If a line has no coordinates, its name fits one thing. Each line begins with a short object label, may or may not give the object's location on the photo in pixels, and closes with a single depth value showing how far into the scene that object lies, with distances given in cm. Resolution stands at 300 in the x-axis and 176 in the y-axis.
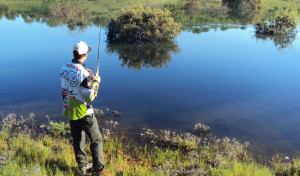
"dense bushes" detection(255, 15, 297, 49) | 1891
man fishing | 376
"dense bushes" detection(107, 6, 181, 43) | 1605
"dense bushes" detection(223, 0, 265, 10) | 3044
